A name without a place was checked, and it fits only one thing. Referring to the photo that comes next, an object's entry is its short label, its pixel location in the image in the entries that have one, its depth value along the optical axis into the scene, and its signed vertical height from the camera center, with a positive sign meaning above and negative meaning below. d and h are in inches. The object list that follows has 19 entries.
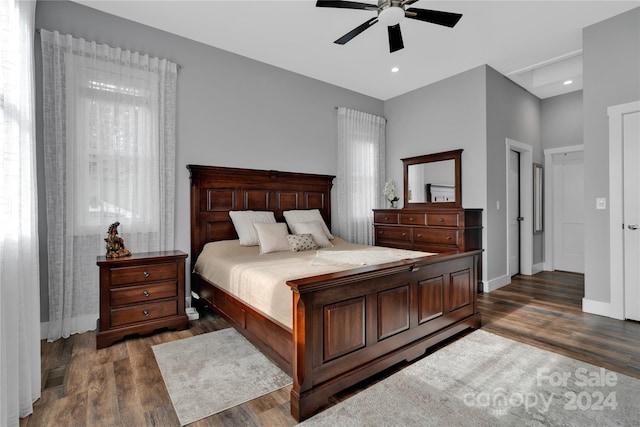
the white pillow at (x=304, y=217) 160.9 -2.2
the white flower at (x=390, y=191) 207.0 +14.1
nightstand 101.5 -27.9
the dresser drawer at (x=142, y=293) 103.3 -27.4
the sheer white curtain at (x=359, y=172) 195.5 +26.8
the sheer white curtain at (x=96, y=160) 109.0 +20.8
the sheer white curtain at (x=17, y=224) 59.5 -2.0
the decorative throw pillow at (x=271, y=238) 131.7 -10.8
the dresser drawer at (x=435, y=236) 162.1 -13.3
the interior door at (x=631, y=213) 121.6 -1.1
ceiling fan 95.0 +62.6
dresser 159.6 -9.5
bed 67.7 -29.1
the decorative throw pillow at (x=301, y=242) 136.7 -13.2
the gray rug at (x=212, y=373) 71.8 -43.7
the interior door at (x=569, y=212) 210.7 -1.0
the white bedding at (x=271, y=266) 81.1 -17.1
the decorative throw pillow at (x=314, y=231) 148.3 -8.9
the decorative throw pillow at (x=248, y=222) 139.6 -4.1
